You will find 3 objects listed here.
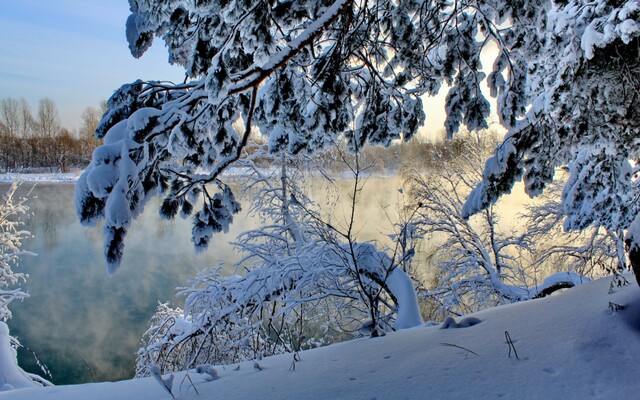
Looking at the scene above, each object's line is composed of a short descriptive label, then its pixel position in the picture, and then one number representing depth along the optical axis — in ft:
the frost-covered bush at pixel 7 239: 35.18
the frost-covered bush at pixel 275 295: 15.21
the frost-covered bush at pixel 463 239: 35.32
